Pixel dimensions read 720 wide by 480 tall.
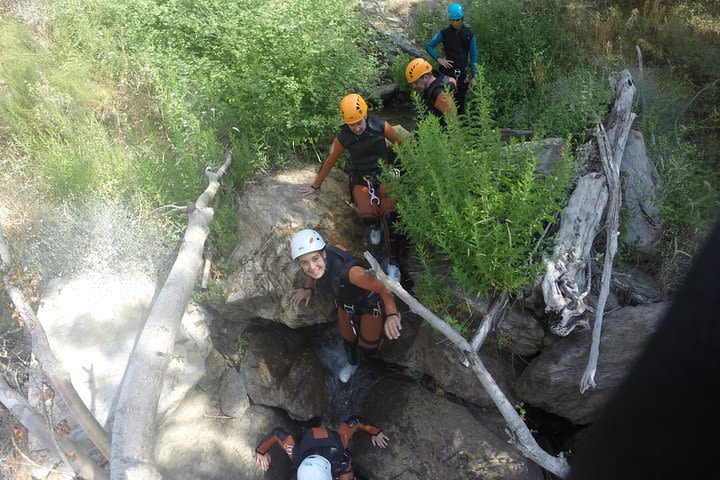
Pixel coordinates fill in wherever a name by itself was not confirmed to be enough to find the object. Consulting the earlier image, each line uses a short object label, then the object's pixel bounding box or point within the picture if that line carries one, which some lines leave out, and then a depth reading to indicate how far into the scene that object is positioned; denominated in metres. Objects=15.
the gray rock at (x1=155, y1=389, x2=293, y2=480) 4.63
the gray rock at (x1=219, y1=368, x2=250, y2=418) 5.08
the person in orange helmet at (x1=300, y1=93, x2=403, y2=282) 5.13
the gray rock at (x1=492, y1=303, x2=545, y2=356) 4.37
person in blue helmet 6.55
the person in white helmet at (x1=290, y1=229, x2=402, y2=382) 4.32
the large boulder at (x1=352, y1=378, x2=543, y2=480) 4.33
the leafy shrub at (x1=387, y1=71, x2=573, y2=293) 4.03
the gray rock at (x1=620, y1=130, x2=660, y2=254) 4.88
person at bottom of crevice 4.34
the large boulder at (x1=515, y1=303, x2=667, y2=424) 4.09
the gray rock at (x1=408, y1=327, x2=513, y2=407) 4.64
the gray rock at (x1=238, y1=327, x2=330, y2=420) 5.19
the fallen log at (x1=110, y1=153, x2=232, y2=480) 3.35
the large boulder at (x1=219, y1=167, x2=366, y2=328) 5.12
